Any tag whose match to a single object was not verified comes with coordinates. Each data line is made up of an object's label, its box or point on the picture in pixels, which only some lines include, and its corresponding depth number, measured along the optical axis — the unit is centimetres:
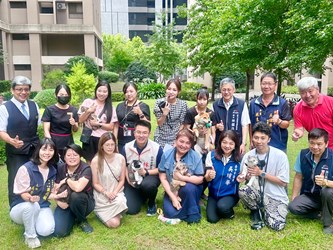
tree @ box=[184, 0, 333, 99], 848
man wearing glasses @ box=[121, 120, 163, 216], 433
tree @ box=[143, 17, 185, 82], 2523
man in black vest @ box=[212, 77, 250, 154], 444
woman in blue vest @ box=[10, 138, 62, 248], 357
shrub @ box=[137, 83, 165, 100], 2033
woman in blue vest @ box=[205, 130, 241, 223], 412
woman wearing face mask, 432
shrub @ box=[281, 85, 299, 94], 2662
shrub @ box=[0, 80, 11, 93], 2423
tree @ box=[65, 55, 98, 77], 2553
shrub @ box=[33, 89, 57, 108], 1159
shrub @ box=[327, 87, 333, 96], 2526
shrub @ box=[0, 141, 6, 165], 744
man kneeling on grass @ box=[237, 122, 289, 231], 393
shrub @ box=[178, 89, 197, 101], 2100
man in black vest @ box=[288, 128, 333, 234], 383
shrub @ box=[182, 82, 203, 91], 2703
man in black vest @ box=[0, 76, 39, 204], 390
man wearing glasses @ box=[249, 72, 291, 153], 424
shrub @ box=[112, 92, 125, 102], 2038
